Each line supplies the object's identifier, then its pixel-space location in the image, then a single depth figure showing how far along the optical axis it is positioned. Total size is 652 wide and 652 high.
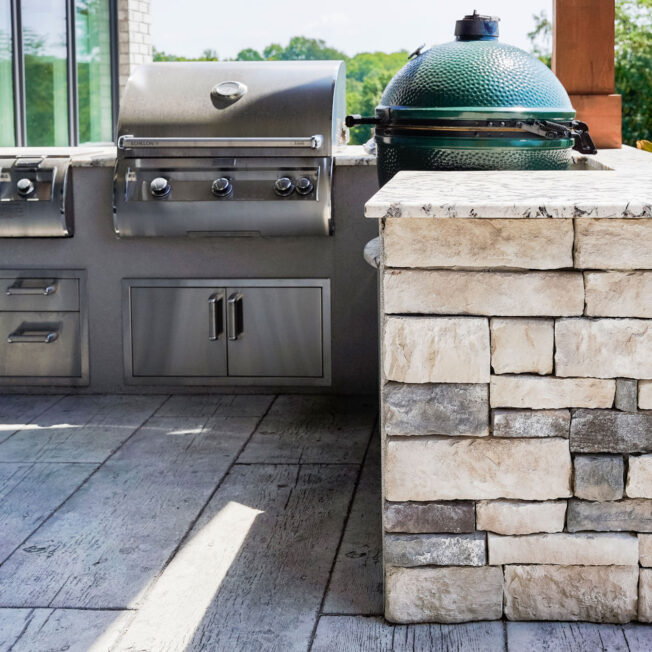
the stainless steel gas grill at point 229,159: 3.98
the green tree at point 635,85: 9.27
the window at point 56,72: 7.27
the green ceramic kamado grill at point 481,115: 2.72
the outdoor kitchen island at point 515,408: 2.03
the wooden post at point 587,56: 4.17
